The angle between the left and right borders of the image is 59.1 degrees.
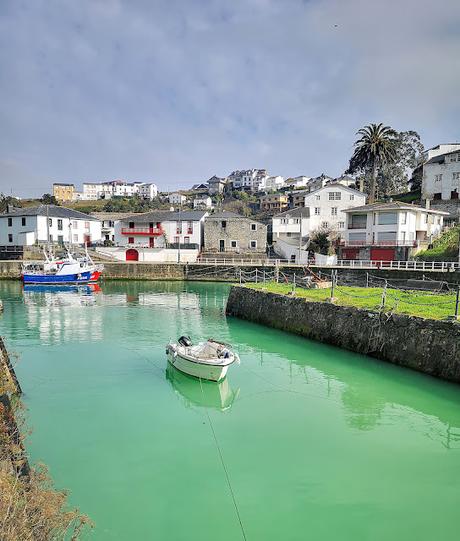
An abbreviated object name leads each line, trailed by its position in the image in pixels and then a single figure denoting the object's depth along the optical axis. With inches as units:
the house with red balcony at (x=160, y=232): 2600.9
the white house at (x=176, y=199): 5925.2
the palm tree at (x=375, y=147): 2529.5
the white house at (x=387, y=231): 2006.6
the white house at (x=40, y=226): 2539.4
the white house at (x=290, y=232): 2455.7
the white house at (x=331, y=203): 2527.1
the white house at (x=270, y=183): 6254.9
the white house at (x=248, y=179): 6444.9
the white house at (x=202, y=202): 5593.5
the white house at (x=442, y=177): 2401.7
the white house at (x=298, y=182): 5985.2
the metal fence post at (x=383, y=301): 757.4
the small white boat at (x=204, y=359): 618.8
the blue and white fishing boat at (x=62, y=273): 2021.4
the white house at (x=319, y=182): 4532.5
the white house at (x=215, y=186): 6540.4
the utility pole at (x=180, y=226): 2640.3
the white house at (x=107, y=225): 3225.9
